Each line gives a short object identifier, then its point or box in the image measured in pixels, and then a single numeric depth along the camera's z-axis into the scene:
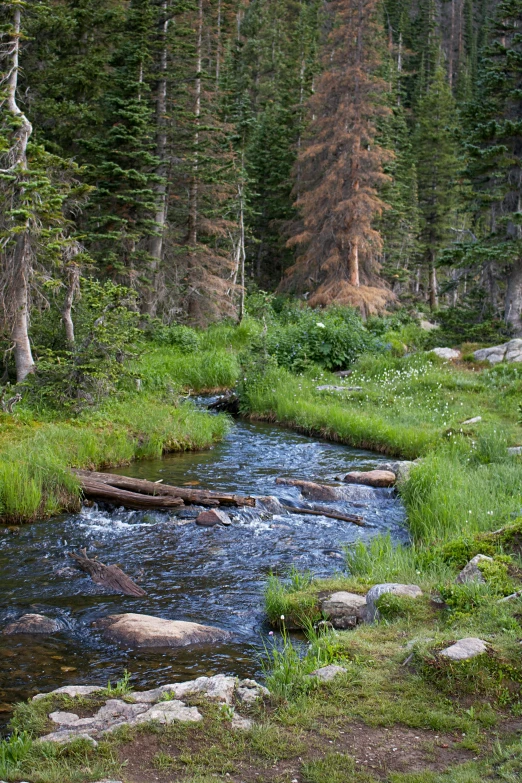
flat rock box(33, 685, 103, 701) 5.11
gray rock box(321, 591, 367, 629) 6.45
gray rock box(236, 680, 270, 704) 4.84
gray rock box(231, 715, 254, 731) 4.47
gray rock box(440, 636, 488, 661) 4.88
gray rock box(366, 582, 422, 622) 6.34
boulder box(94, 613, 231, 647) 6.54
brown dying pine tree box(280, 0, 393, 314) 30.58
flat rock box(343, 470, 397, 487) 12.20
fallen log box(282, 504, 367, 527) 10.38
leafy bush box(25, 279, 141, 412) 14.66
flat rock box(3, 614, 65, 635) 6.81
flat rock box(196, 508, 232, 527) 10.24
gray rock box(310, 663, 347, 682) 5.05
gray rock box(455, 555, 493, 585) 6.30
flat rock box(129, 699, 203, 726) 4.54
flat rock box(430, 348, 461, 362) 21.59
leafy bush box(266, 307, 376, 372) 22.11
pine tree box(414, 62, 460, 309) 41.75
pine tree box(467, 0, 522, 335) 22.02
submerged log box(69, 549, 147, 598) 7.87
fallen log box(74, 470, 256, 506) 10.96
